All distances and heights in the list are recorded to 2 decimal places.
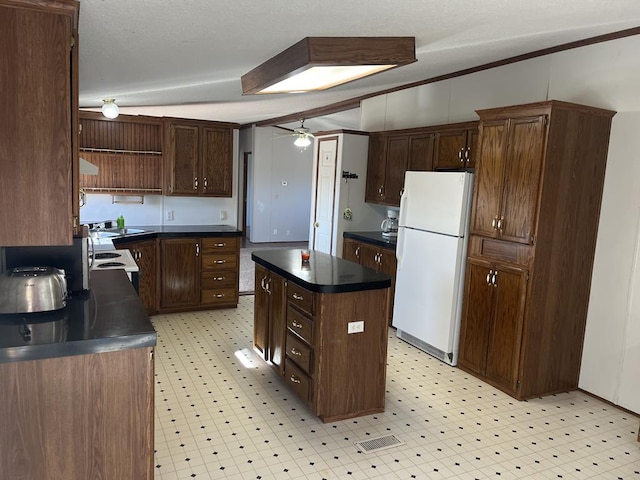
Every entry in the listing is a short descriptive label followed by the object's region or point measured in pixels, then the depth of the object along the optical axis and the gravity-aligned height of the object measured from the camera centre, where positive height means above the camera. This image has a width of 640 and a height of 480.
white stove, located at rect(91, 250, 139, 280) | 3.41 -0.60
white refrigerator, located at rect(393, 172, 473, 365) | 3.93 -0.52
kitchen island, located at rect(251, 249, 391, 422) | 2.98 -0.92
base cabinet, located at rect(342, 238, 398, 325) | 4.91 -0.67
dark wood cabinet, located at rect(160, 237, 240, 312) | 5.08 -0.94
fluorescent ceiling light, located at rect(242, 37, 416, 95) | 2.68 +0.77
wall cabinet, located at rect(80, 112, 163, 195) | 5.15 +0.31
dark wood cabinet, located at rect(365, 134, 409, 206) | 5.24 +0.30
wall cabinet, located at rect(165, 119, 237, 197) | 5.29 +0.31
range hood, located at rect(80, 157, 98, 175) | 3.87 +0.09
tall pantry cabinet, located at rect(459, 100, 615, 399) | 3.32 -0.25
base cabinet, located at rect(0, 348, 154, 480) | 1.79 -0.92
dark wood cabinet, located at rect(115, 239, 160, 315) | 4.77 -0.89
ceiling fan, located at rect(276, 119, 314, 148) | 7.64 +0.82
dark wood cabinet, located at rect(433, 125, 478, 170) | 4.39 +0.47
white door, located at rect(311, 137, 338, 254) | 5.72 -0.02
